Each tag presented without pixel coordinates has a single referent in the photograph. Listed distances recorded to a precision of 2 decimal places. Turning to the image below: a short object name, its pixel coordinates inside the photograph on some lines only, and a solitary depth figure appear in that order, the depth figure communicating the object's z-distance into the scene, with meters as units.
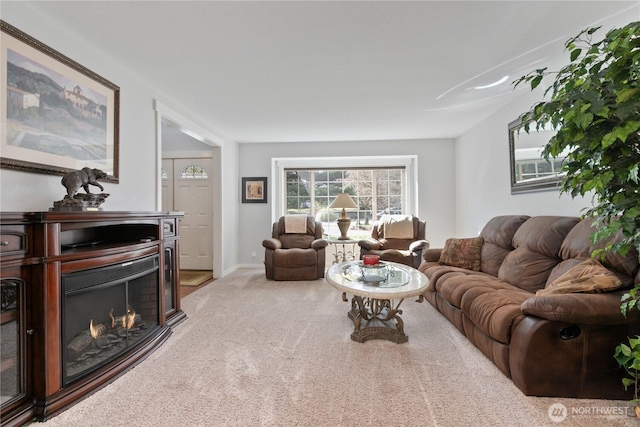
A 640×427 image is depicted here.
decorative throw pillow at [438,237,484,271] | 3.16
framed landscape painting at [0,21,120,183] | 1.67
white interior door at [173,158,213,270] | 5.20
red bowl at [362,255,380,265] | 2.87
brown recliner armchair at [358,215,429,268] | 4.13
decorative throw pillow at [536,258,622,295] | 1.61
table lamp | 4.64
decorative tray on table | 2.38
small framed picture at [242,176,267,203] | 5.40
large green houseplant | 1.09
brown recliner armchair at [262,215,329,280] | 4.29
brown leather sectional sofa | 1.55
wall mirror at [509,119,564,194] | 2.76
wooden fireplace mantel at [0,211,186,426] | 1.39
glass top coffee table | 2.12
